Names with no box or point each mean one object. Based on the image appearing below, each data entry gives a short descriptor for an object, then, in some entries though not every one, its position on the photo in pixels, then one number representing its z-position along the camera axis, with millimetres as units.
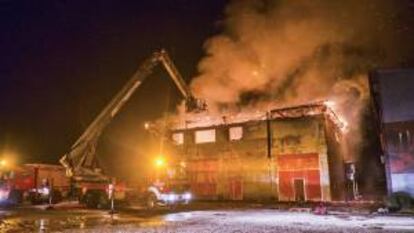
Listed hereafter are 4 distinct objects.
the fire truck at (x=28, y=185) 28862
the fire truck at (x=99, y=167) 24719
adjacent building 23953
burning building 34312
